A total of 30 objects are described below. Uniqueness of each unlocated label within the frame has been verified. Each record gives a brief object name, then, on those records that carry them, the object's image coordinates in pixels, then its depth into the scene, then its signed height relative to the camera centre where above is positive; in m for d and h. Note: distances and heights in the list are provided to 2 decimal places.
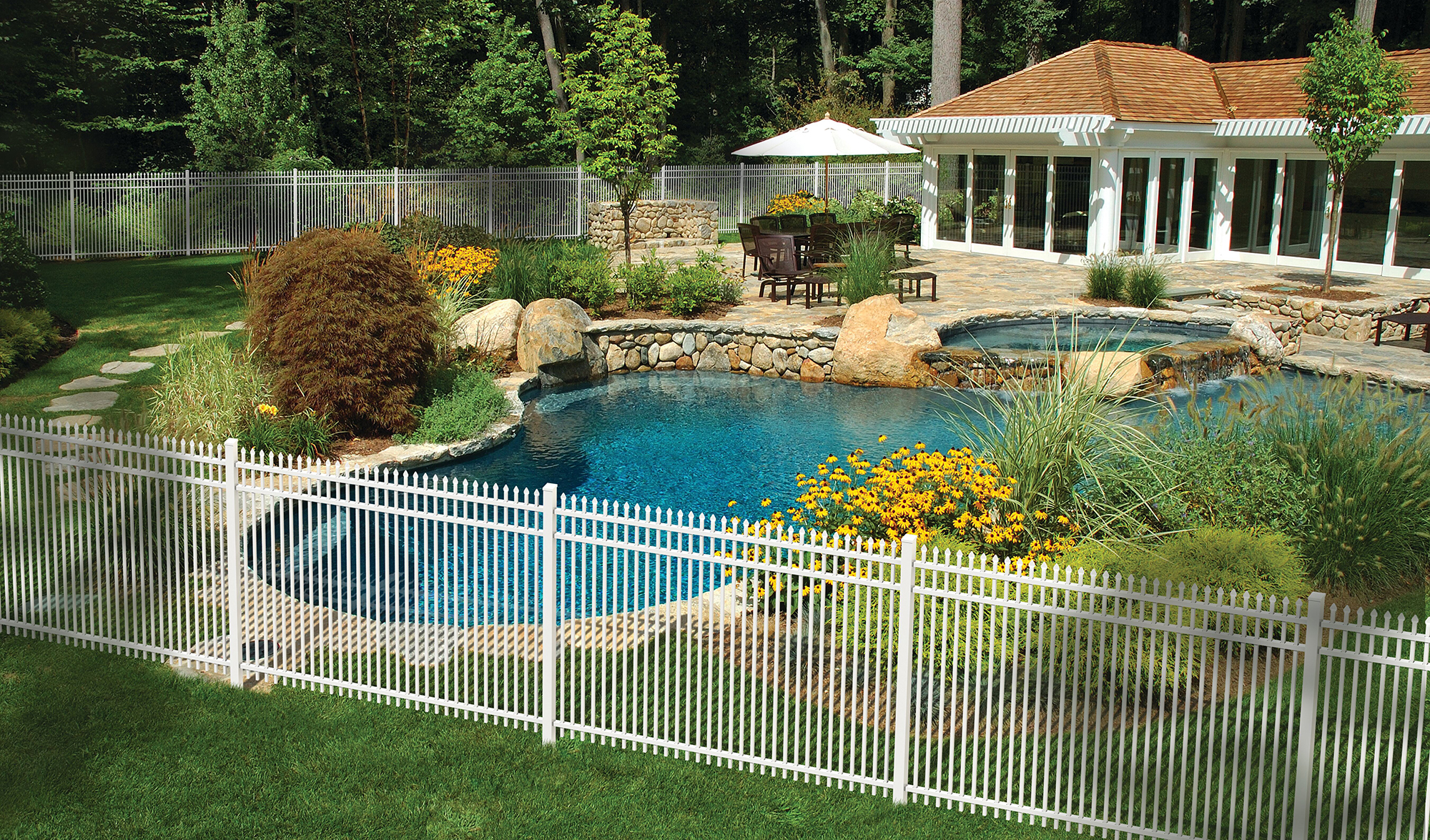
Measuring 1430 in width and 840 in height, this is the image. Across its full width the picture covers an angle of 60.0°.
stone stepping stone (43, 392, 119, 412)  11.61 -1.53
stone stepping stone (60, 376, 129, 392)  12.43 -1.43
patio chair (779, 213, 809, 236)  25.19 +0.66
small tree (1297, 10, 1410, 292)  17.14 +2.43
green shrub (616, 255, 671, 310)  17.62 -0.43
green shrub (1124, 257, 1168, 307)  18.30 -0.30
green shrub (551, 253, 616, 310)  17.41 -0.43
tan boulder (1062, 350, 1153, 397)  12.92 -1.23
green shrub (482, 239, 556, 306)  16.94 -0.38
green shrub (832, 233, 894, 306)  17.72 -0.19
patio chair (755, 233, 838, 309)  18.62 -0.19
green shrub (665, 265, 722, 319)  17.42 -0.51
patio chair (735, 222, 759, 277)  21.45 +0.32
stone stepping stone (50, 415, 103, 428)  10.80 -1.58
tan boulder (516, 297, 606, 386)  15.01 -1.08
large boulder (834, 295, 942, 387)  15.37 -1.08
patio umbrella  22.12 +2.07
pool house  21.95 +1.83
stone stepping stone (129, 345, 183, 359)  13.86 -1.22
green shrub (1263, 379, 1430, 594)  7.59 -1.39
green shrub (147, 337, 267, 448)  10.56 -1.33
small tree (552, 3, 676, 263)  18.51 +2.18
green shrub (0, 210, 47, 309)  14.44 -0.42
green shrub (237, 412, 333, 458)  10.50 -1.62
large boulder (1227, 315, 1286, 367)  15.87 -0.90
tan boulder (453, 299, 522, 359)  15.04 -0.95
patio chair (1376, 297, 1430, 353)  16.12 -0.63
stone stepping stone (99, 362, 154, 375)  13.19 -1.33
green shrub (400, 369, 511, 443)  11.68 -1.57
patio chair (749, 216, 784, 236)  24.97 +0.64
